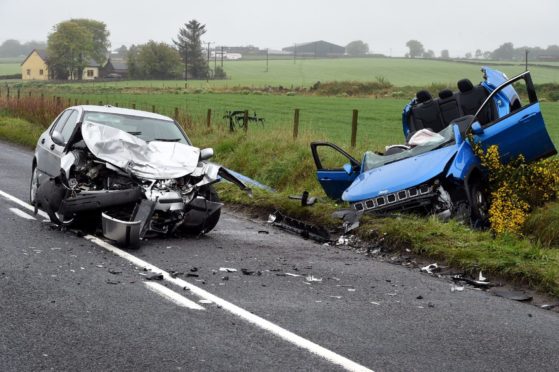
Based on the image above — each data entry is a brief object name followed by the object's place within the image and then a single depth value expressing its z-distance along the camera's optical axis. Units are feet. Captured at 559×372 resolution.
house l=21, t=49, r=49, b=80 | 454.81
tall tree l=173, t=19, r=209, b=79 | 414.41
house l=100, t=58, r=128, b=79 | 442.91
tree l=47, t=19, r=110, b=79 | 430.61
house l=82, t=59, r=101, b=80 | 442.50
